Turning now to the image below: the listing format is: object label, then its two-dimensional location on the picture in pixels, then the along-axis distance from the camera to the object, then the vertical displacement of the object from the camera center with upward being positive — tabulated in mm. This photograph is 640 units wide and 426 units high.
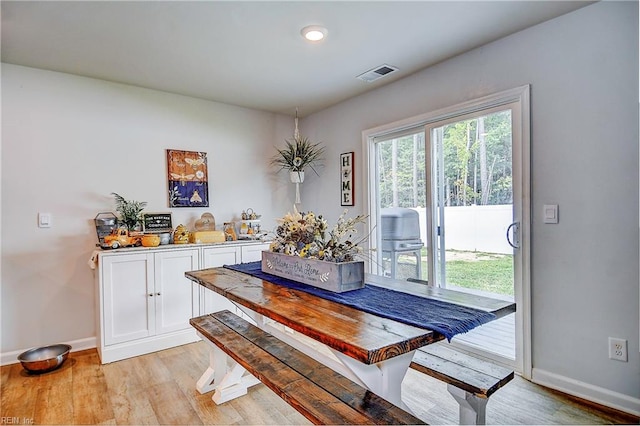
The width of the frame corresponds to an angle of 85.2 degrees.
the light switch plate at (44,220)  2938 -47
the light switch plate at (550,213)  2279 -49
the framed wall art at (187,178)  3570 +354
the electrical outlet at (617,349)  2010 -845
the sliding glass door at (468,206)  2479 +14
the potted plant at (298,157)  4152 +649
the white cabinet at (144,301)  2836 -770
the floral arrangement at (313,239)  1729 -158
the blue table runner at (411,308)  1225 -404
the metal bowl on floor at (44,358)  2568 -1111
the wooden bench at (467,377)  1493 -758
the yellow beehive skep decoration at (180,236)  3355 -231
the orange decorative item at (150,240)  3094 -246
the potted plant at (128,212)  3174 +9
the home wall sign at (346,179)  3850 +335
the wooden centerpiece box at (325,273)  1655 -318
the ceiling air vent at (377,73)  2994 +1210
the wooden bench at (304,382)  1260 -742
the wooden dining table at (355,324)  1096 -412
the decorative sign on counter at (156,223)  3383 -101
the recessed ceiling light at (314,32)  2338 +1218
